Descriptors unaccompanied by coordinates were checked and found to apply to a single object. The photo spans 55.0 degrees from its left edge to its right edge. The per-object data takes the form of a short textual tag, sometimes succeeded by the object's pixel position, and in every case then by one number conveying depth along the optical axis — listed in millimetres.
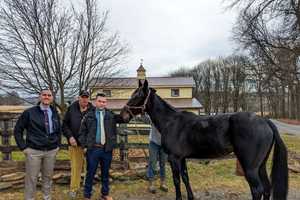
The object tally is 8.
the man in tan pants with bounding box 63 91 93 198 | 4859
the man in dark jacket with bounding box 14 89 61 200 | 4176
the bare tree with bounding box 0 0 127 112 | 9258
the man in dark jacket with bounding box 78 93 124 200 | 4559
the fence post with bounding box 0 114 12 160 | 5977
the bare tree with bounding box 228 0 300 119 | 12641
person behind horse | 5281
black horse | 4086
